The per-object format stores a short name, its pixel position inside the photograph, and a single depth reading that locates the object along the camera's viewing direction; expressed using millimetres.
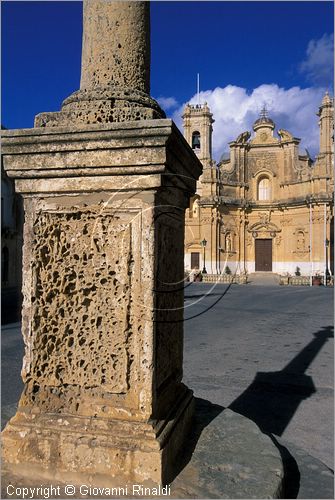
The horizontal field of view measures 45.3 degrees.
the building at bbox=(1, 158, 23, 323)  23869
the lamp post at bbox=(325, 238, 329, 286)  29722
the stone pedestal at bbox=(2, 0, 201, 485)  2008
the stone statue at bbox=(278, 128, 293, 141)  33719
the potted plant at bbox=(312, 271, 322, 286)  26766
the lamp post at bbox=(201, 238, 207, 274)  31603
